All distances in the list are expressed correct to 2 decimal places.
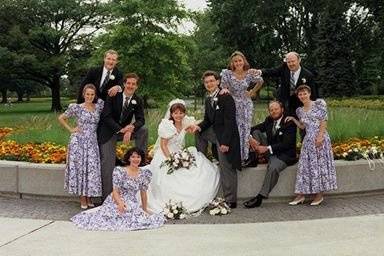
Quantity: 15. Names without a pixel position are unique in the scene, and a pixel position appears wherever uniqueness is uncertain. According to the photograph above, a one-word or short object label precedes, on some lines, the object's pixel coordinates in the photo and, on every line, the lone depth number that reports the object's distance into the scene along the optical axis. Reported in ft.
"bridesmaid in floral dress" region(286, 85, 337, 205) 27.04
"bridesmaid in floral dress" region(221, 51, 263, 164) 28.55
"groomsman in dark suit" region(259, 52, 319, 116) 28.60
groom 26.78
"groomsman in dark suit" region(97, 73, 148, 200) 27.12
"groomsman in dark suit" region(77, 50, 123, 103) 27.91
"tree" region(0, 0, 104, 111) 146.92
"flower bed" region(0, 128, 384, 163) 29.94
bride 26.16
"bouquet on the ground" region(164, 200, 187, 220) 24.81
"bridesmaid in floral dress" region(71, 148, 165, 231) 22.97
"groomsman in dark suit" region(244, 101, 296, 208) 27.20
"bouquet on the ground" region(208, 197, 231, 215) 25.38
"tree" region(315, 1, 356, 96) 134.72
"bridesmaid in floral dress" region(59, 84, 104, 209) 26.45
